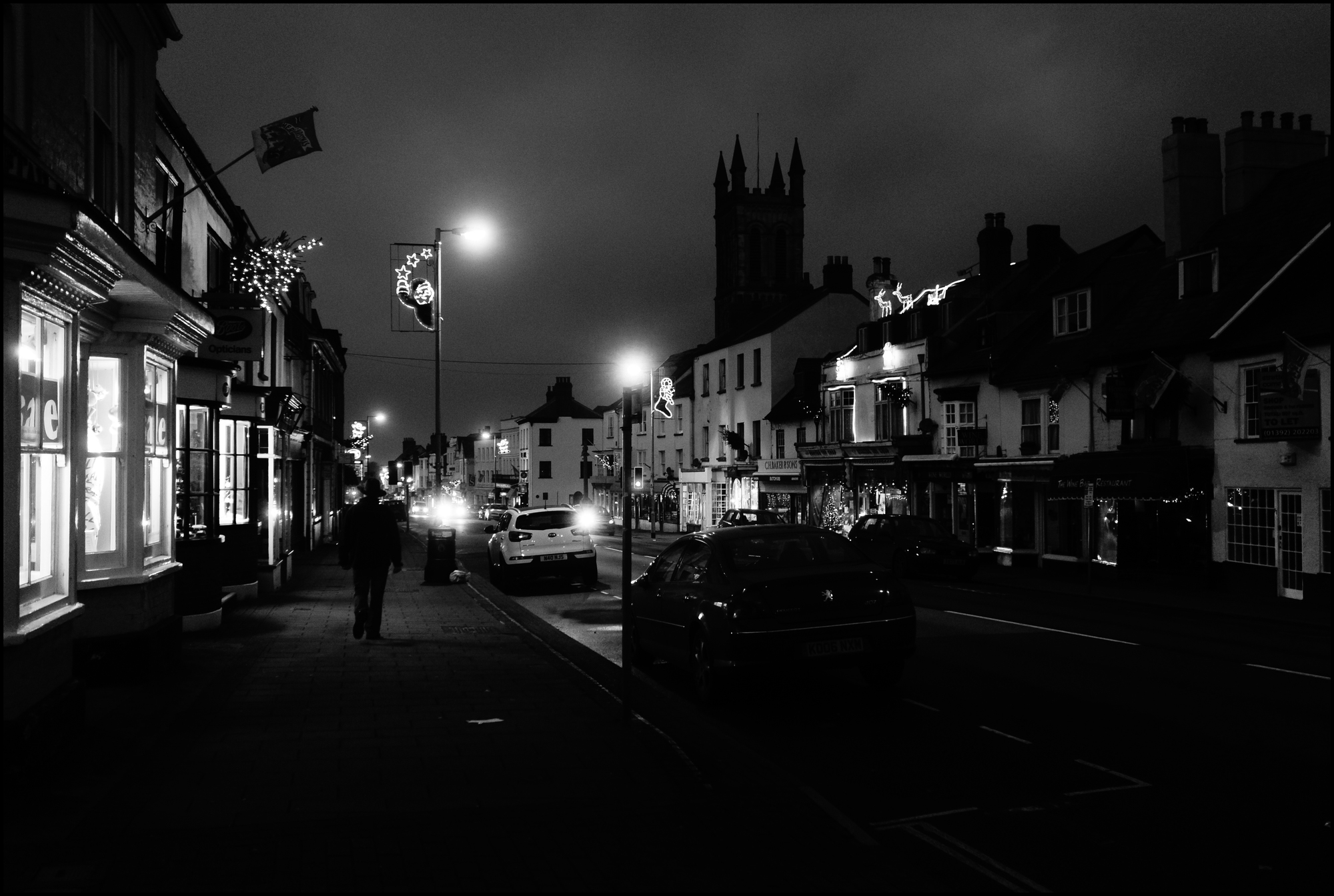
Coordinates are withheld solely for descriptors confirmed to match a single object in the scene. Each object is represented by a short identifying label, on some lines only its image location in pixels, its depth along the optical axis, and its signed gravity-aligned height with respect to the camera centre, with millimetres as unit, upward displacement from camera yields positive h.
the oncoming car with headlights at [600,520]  65150 -2853
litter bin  24625 -1755
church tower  105000 +21596
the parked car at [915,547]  26797 -1759
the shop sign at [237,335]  14789 +1883
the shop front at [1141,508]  25188 -856
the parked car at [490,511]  86169 -2839
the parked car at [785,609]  9984 -1223
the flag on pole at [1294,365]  20922 +1999
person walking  13984 -998
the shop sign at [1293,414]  21234 +1101
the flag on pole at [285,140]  14195 +4273
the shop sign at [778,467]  49625 +339
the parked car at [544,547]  23406 -1483
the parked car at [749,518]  39062 -1540
